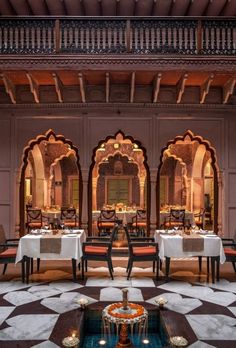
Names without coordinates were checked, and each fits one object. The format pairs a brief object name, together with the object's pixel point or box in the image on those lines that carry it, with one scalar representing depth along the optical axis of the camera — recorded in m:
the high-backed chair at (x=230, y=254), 6.55
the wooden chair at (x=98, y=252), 6.50
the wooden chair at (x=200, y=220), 11.76
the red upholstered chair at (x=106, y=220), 10.95
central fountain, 3.82
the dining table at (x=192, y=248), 6.43
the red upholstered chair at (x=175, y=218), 10.73
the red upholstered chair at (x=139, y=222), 11.22
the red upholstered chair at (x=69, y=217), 11.23
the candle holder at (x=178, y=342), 3.12
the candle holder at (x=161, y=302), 4.78
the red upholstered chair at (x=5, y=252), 6.38
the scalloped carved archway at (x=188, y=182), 13.81
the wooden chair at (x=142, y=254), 6.46
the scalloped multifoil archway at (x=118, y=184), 16.14
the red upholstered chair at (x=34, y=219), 11.02
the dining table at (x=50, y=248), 6.41
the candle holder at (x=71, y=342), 3.13
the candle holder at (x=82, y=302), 4.78
